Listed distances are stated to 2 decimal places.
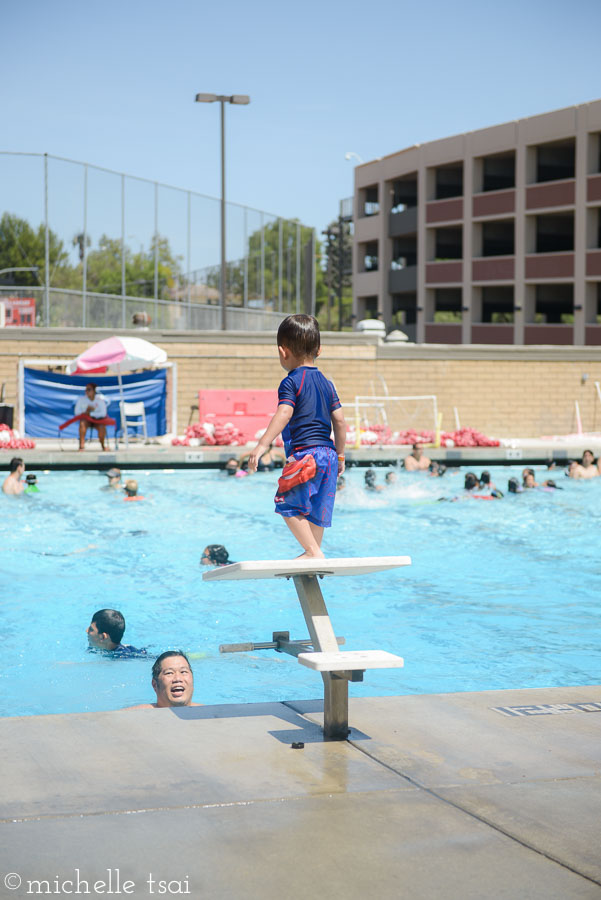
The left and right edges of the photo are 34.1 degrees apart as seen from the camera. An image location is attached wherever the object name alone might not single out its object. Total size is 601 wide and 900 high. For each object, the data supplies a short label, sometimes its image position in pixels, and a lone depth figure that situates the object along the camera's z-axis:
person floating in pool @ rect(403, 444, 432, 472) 20.58
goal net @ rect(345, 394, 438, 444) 25.86
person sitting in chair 21.67
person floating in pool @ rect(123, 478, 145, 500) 16.53
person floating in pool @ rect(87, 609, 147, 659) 8.69
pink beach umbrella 22.05
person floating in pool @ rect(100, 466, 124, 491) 17.61
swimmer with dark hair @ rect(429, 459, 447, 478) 19.95
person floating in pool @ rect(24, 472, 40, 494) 16.95
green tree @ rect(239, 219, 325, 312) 32.91
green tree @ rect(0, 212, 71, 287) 26.48
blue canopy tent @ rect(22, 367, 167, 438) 23.42
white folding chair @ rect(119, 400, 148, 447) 23.44
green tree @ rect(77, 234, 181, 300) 27.28
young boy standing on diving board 5.10
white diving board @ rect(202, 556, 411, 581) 4.07
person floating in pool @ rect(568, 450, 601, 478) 19.36
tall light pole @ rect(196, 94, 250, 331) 28.89
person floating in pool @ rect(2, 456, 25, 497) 16.67
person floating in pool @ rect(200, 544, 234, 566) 11.61
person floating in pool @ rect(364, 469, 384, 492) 18.14
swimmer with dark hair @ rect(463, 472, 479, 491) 17.72
